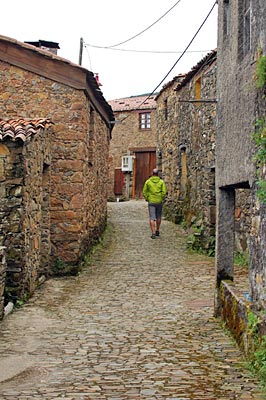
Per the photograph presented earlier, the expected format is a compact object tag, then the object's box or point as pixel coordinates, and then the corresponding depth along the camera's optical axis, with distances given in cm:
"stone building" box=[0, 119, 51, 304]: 843
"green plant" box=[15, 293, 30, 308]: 831
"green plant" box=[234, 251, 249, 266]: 1146
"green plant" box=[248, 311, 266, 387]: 471
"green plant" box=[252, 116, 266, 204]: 481
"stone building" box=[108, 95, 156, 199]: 2789
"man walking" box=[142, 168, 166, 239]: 1502
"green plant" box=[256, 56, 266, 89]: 487
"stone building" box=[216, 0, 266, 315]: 519
